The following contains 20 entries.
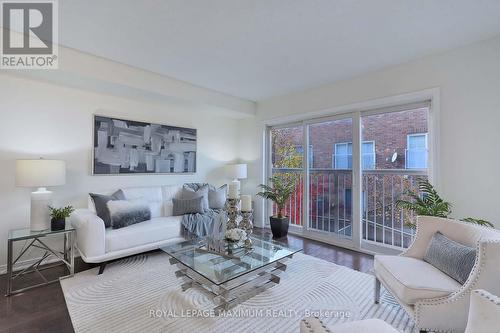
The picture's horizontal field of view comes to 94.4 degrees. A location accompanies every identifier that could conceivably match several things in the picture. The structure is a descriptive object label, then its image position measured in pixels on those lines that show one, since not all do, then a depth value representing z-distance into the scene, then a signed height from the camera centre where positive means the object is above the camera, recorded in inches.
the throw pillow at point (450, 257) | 59.2 -24.9
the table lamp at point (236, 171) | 177.3 -3.0
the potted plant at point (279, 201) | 157.5 -23.3
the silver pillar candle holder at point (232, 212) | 99.0 -19.5
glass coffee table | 74.9 -34.8
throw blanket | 129.0 -31.9
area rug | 70.9 -48.0
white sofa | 99.0 -31.4
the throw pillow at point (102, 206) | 111.7 -19.1
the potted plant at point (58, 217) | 100.9 -22.3
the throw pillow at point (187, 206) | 138.5 -23.5
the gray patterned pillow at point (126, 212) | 111.0 -22.7
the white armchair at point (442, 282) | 53.2 -30.3
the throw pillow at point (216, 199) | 154.7 -21.4
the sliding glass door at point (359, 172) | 123.1 -2.6
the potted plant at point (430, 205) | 94.6 -15.9
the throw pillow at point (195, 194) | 144.7 -17.0
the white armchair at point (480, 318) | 29.1 -19.6
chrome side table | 87.0 -38.8
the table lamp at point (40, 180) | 95.4 -5.5
